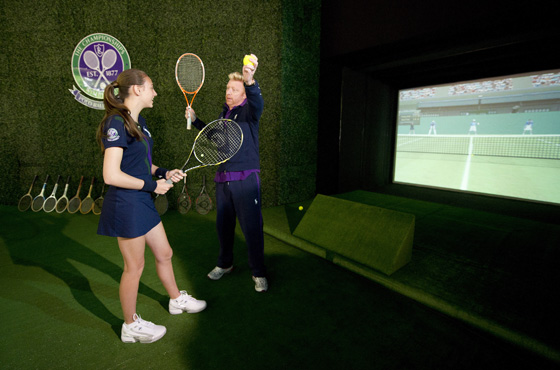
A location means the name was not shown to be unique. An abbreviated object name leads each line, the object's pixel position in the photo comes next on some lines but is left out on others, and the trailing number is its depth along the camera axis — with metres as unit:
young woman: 1.55
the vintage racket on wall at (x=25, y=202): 4.86
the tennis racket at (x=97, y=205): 4.77
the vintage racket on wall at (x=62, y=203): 4.82
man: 2.37
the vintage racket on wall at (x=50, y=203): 4.82
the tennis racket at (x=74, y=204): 4.78
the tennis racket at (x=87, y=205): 4.78
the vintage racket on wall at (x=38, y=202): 4.85
